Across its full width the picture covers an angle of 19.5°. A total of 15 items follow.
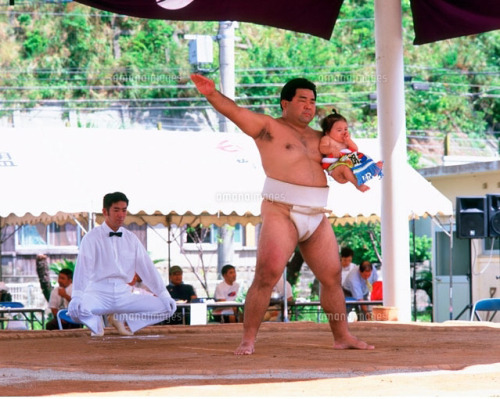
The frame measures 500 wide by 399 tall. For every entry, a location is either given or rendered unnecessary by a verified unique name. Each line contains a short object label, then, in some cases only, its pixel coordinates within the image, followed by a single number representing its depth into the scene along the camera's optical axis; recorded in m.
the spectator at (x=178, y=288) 15.14
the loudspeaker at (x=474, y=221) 13.43
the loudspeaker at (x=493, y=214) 13.35
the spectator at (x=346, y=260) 16.33
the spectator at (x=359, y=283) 15.82
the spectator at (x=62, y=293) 13.93
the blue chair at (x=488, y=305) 12.19
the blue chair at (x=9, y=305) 13.70
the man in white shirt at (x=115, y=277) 8.61
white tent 13.12
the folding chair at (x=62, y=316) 12.31
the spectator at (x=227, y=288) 15.12
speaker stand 16.72
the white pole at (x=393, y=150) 9.92
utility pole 19.03
